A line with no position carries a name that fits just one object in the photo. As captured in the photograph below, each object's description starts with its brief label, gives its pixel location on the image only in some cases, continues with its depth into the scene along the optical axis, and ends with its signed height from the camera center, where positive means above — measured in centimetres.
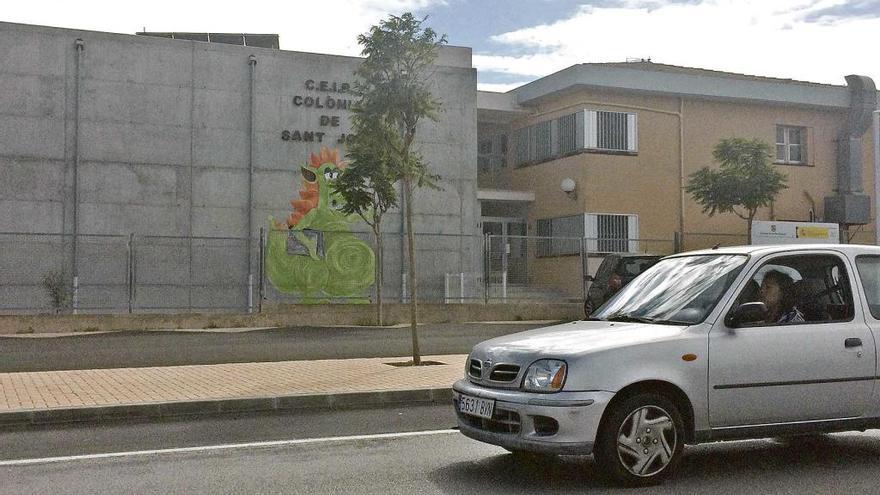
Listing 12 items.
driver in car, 644 -15
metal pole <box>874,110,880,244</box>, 3300 +433
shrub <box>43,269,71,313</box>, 2228 -25
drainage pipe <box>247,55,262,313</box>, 2547 +331
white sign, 2866 +140
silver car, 575 -57
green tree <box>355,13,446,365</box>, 1328 +284
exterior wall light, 2966 +296
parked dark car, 2108 +8
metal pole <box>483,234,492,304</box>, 2558 +66
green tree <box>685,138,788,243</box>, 2897 +308
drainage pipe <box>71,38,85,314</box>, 2378 +427
